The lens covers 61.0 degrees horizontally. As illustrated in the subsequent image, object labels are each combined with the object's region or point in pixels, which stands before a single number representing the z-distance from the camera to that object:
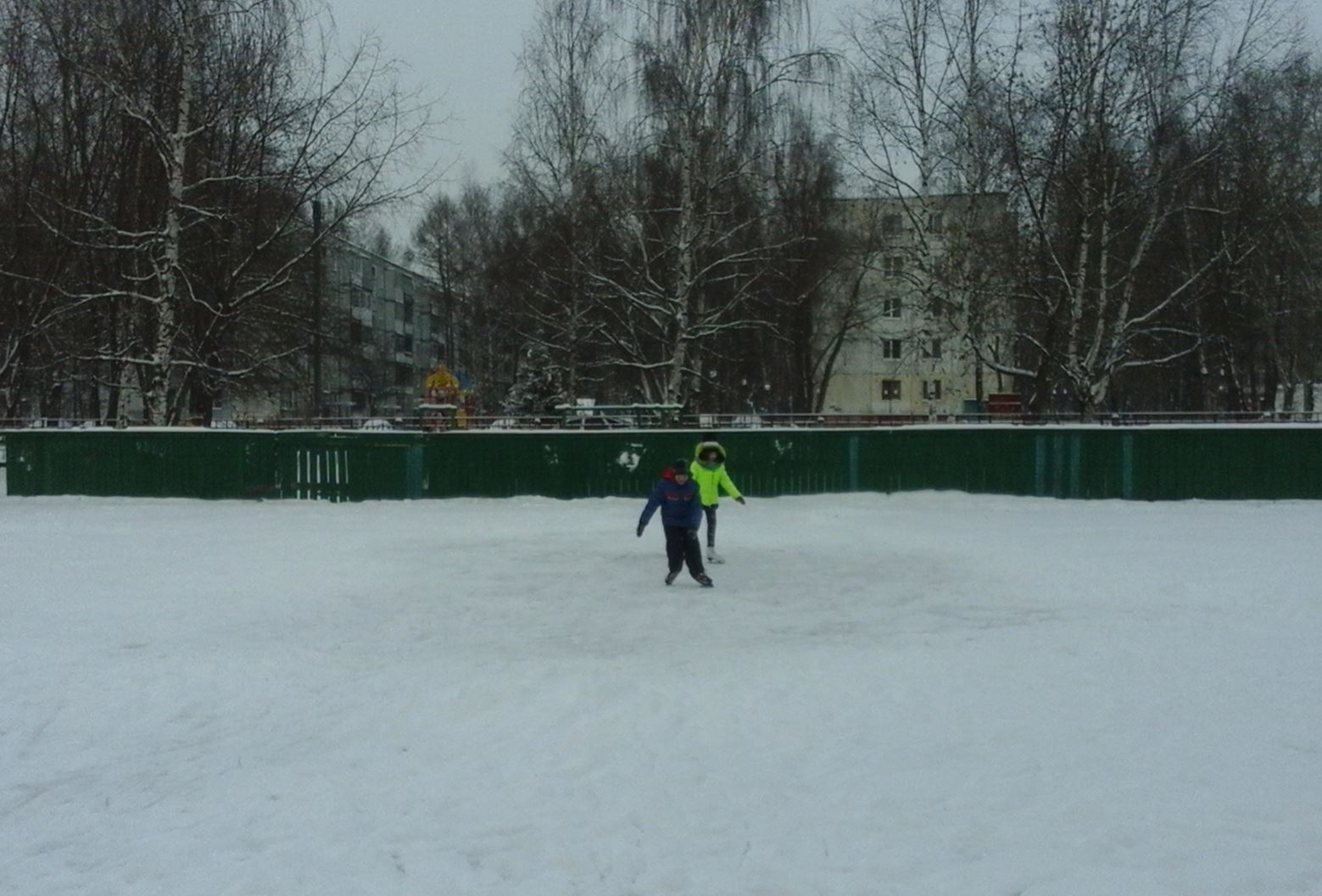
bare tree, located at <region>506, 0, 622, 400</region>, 31.06
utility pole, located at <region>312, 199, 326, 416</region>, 27.47
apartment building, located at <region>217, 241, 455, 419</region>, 49.94
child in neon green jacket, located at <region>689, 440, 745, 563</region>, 14.45
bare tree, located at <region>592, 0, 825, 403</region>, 27.62
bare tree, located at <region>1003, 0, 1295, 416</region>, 25.95
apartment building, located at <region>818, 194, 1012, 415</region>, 27.30
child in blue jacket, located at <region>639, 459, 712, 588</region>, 12.22
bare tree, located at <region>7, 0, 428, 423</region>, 24.12
